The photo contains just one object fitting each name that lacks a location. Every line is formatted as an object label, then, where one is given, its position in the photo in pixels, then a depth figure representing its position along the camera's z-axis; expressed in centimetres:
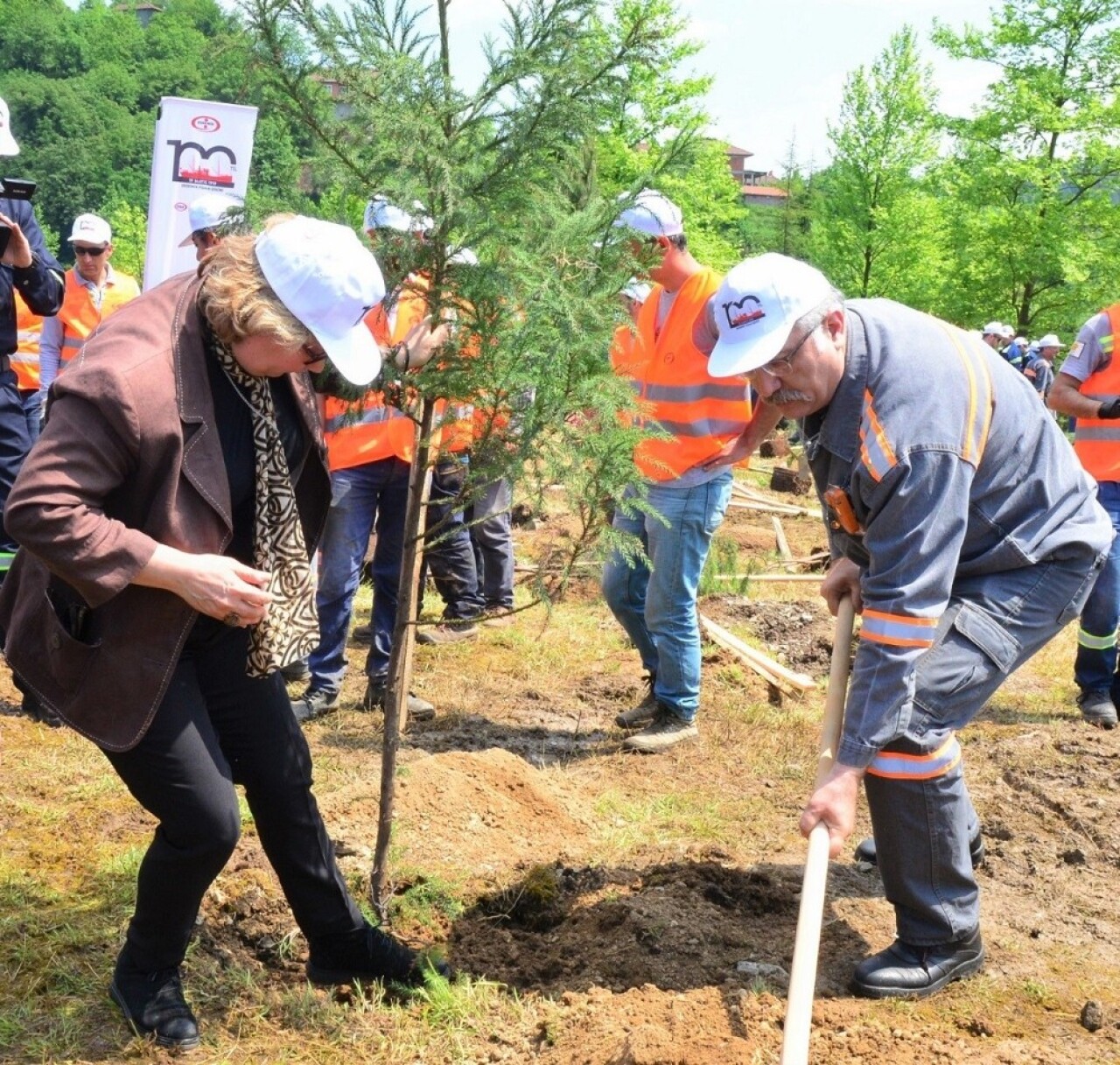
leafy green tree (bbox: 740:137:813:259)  4093
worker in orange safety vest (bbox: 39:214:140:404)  824
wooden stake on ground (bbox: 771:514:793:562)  1127
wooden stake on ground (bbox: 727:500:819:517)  1370
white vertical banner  757
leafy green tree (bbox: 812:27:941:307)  2339
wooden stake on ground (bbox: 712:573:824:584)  967
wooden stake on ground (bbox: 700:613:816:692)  666
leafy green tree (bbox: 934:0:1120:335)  2070
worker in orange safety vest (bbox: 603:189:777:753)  524
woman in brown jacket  256
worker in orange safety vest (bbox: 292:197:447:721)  576
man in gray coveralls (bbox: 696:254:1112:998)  305
